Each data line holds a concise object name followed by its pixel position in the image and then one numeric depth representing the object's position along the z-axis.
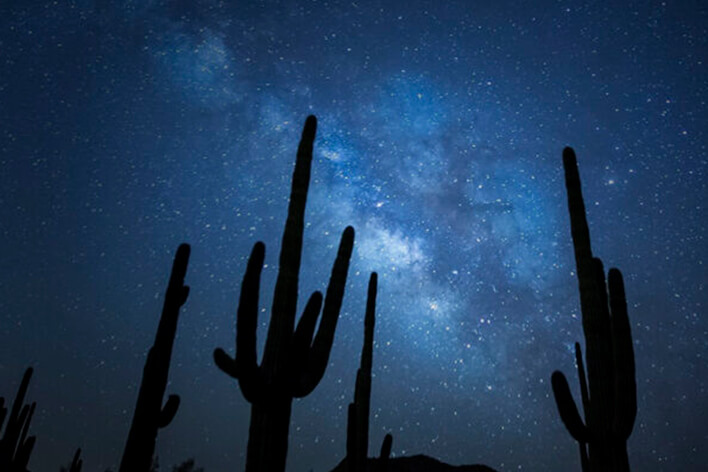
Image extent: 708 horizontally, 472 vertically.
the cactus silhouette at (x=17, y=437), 9.95
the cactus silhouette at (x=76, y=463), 11.52
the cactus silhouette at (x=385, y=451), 8.17
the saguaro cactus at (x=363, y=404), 7.77
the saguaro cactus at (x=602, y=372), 4.93
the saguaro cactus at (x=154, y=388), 4.54
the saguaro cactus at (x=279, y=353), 4.55
